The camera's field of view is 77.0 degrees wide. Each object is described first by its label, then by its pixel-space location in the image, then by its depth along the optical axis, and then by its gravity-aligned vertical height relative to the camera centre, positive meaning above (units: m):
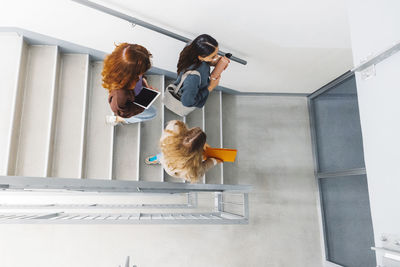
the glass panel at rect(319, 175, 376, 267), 3.08 -0.57
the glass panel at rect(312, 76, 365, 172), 3.22 +0.68
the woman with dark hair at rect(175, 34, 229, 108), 2.21 +1.03
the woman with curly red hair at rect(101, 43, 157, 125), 1.77 +0.78
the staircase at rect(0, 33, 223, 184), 2.61 +0.64
